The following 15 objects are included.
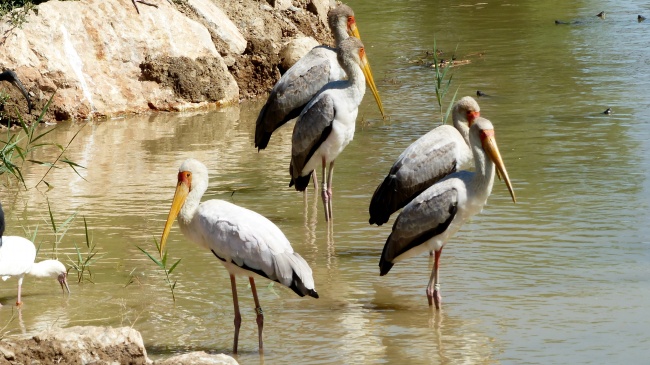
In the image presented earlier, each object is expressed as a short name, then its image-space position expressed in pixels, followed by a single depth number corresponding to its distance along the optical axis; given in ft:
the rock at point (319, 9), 110.52
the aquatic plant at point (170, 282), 42.32
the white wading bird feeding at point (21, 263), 43.86
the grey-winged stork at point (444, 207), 44.04
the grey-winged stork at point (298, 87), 65.36
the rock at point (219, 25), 96.17
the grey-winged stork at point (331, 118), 58.49
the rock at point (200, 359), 33.32
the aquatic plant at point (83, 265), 47.57
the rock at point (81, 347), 34.45
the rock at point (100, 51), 83.66
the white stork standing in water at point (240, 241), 38.52
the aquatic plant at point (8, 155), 47.34
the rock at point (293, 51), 93.76
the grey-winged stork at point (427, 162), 49.80
